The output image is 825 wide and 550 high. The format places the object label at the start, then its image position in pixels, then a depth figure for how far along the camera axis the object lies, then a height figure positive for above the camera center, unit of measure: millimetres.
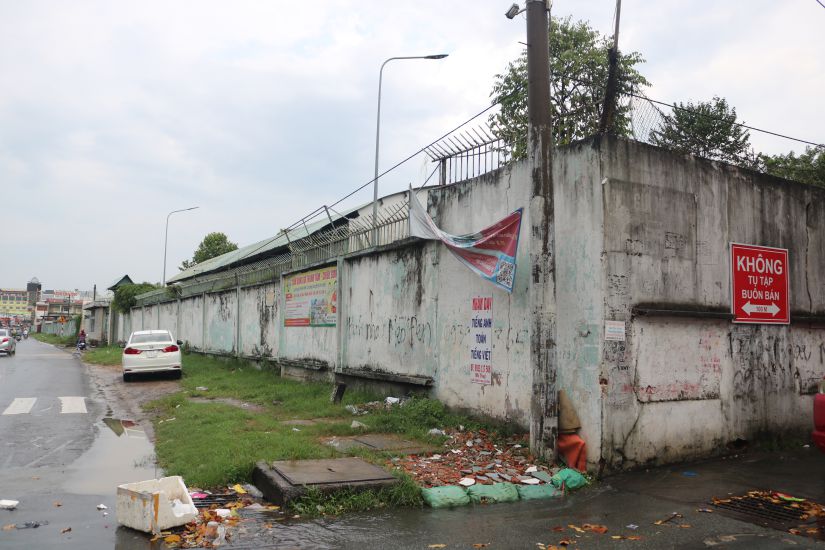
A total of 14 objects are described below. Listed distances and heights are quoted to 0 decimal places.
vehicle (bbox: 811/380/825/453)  6336 -941
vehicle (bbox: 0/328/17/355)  31233 -1035
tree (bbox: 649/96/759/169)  7984 +2491
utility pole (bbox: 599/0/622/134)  7223 +2749
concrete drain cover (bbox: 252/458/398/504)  5602 -1445
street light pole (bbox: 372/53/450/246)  12016 +4035
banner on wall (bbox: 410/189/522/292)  7988 +1047
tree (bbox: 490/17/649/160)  22664 +10288
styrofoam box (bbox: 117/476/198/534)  4801 -1449
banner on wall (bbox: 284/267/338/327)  13523 +610
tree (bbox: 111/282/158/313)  39812 +1785
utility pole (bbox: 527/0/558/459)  6867 +970
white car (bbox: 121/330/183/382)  17062 -910
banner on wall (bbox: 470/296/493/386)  8578 -206
